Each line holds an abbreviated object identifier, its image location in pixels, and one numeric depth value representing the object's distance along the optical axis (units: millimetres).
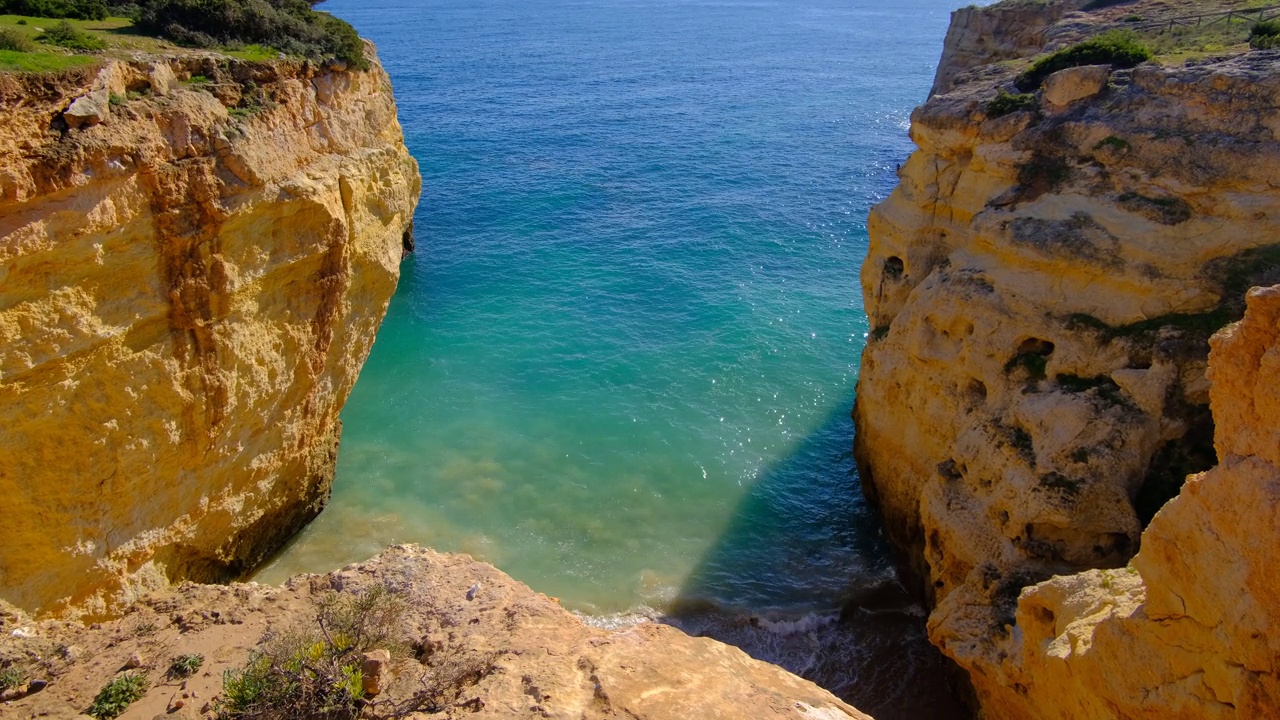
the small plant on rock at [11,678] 10258
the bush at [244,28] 16875
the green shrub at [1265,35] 14883
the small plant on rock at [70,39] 13805
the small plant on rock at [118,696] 9805
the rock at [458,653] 9328
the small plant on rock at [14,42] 12773
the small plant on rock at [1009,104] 15969
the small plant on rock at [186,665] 10461
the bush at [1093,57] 15906
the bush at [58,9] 16719
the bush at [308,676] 9156
